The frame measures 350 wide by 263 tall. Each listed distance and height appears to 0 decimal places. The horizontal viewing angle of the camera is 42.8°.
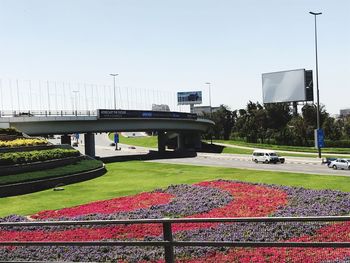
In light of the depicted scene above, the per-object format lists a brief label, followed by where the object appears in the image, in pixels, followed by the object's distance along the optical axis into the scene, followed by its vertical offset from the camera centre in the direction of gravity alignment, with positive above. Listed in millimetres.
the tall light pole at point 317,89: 67625 +3399
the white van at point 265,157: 62719 -6176
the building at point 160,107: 183950 +4708
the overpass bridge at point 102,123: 67688 -501
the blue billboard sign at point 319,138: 65750 -3974
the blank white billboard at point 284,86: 112188 +6957
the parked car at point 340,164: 48641 -5913
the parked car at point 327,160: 52684 -6130
